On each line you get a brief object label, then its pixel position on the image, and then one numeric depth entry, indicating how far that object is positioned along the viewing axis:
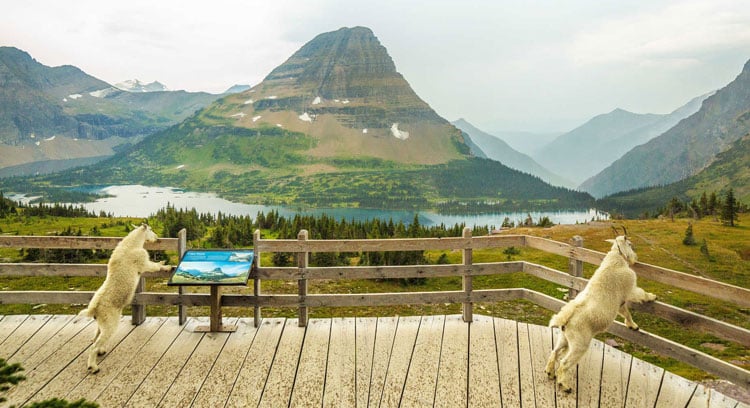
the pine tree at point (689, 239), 30.52
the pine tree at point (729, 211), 40.97
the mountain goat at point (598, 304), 5.75
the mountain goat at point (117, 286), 6.61
